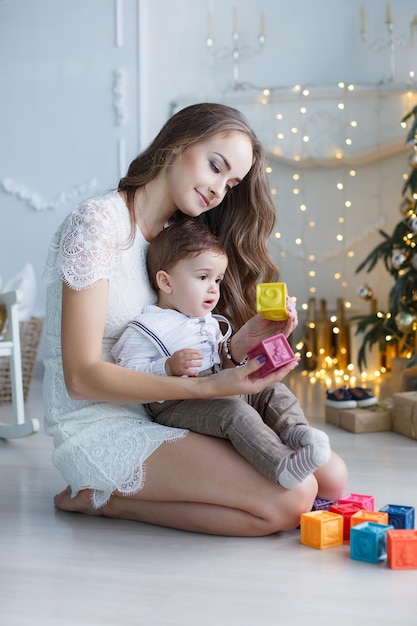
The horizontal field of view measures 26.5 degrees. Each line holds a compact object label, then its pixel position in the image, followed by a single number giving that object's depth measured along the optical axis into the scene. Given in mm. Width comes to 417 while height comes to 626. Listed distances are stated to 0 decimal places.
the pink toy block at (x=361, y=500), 2104
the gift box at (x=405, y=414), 3057
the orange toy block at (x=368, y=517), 1963
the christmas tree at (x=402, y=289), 3693
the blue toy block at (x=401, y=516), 2006
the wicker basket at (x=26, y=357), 3830
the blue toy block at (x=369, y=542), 1849
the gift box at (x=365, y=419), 3146
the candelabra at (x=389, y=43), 4586
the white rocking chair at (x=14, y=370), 3088
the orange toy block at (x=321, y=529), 1932
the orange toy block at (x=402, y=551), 1815
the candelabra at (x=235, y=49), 4789
